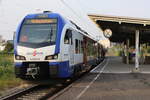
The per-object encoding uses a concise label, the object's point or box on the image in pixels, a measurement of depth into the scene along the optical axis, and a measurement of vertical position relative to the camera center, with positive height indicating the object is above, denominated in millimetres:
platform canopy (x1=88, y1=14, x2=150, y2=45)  28297 +2531
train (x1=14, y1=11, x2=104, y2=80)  14719 +296
